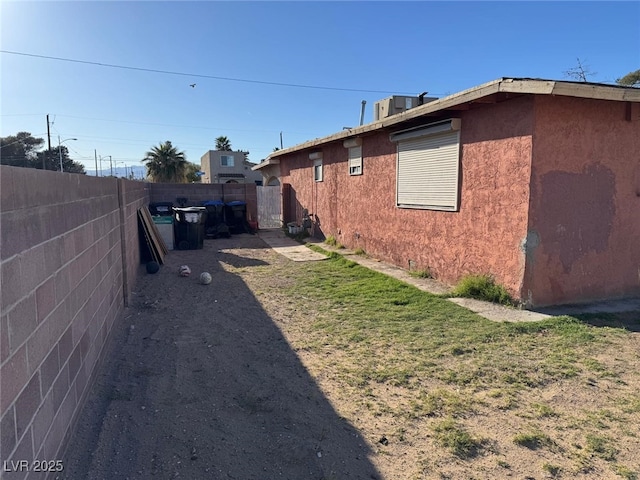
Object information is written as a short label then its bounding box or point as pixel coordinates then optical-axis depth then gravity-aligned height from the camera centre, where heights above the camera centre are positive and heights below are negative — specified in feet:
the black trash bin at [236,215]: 51.31 -2.67
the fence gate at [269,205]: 64.90 -1.77
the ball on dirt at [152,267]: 28.04 -4.99
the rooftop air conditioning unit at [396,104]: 32.24 +7.05
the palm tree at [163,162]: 140.97 +10.58
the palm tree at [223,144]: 200.03 +23.85
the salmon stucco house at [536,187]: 18.39 +0.36
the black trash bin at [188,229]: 40.47 -3.48
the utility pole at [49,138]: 102.58 +13.52
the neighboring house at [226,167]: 159.12 +10.27
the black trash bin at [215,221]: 48.83 -3.28
